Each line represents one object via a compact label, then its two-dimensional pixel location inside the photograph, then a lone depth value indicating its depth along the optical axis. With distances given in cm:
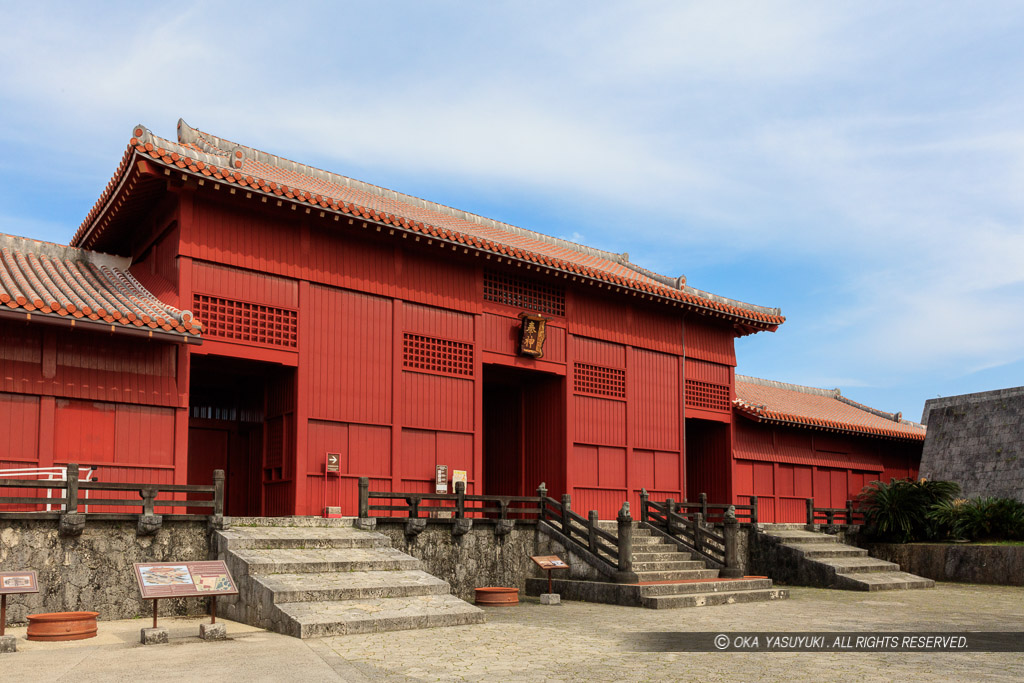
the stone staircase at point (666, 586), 1452
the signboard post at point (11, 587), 929
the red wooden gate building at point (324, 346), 1314
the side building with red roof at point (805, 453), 2339
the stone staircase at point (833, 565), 1856
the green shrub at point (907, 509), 2192
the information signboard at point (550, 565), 1461
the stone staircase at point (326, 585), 1049
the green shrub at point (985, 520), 2066
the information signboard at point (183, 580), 958
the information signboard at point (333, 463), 1527
